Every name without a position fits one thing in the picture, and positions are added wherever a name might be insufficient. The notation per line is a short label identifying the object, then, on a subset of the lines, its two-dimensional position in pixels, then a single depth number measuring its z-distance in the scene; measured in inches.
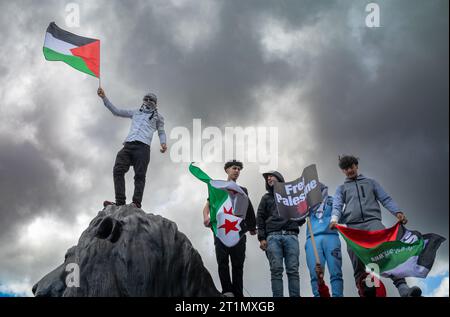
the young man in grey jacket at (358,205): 307.0
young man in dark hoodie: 304.5
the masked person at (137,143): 324.5
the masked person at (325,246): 324.8
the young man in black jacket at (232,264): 300.9
